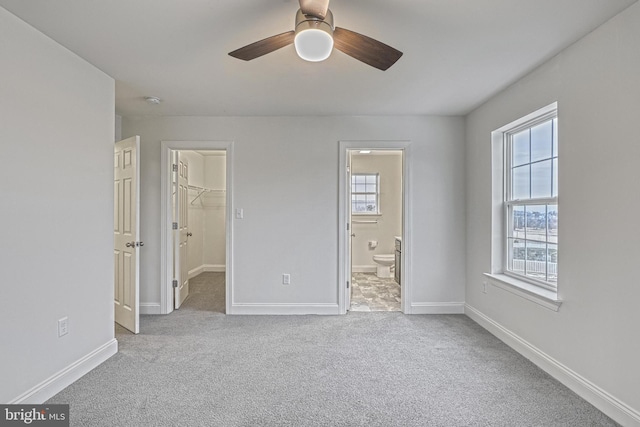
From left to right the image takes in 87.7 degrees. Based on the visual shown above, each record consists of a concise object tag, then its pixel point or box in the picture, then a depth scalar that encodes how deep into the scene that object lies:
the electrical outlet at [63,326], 2.23
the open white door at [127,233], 3.15
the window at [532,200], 2.62
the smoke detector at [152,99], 3.26
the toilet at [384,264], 5.84
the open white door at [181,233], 4.04
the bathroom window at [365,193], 6.49
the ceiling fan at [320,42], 1.58
